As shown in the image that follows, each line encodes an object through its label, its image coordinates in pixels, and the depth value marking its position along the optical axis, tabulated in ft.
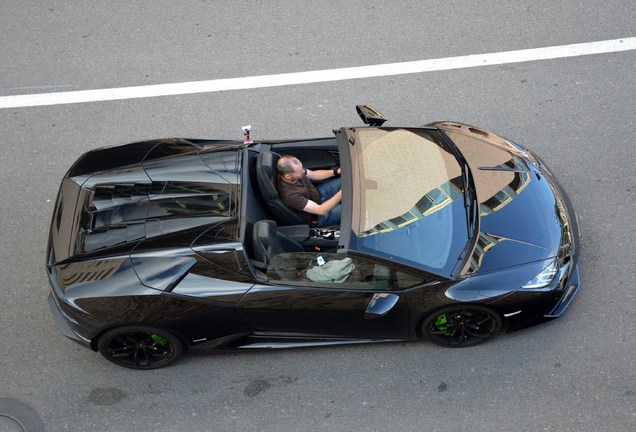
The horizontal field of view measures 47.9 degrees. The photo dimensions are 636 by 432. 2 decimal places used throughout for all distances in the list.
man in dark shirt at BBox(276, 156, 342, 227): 19.30
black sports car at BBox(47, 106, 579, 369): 17.08
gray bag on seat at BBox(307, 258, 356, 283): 16.85
